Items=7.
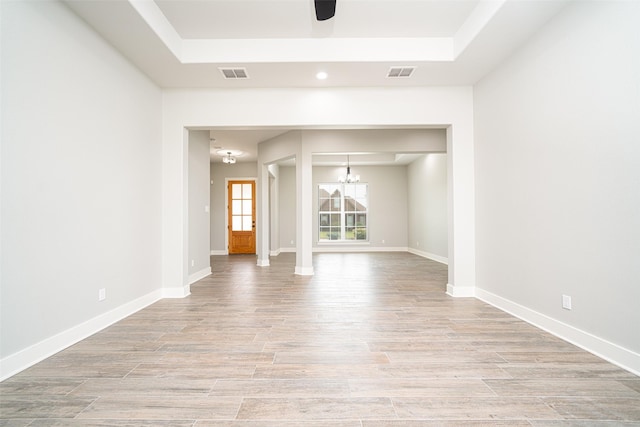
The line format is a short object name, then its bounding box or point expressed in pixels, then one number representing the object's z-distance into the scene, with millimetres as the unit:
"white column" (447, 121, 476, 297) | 4207
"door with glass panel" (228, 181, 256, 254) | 9789
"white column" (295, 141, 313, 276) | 5961
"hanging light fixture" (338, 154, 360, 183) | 9077
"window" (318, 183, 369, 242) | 10555
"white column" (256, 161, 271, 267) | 7312
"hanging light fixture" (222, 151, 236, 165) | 8581
